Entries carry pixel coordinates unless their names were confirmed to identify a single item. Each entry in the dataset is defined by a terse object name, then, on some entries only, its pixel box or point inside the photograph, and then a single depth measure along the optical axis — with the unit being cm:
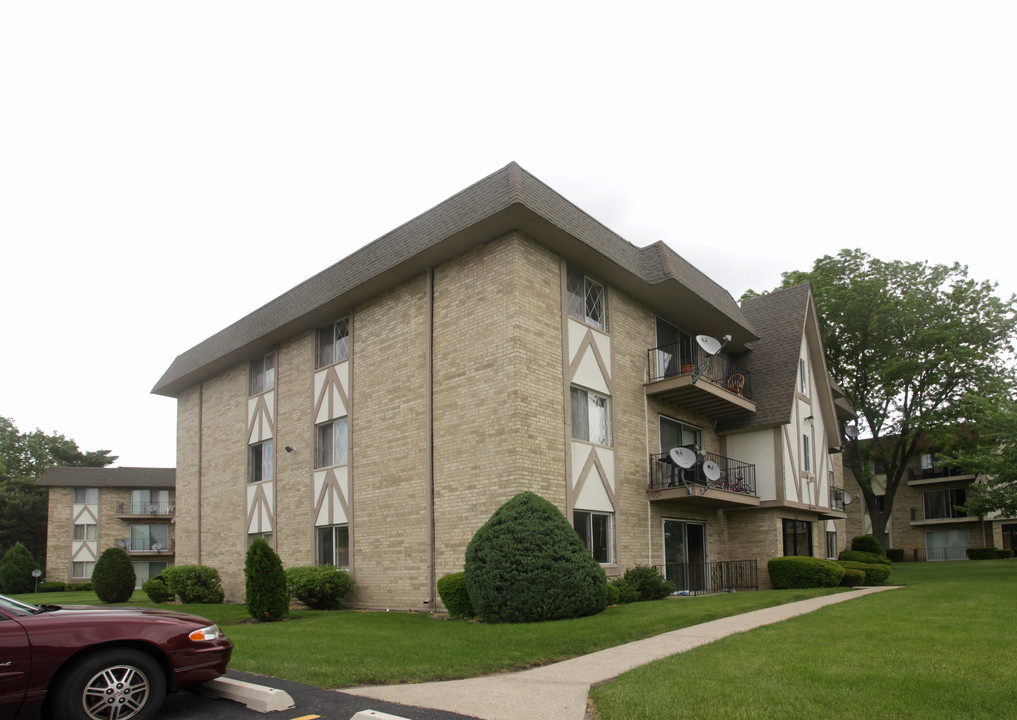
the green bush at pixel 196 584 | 2342
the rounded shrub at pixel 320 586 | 1856
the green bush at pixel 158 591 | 2464
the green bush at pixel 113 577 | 2411
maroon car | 633
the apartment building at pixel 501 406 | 1650
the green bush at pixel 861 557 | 2600
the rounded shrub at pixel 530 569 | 1357
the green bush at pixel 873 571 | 2336
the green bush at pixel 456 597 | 1505
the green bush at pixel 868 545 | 2997
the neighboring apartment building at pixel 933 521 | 5075
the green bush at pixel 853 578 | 2223
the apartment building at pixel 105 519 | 4962
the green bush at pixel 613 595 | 1576
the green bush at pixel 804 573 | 2095
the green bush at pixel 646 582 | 1717
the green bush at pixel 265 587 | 1620
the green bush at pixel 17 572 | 4553
